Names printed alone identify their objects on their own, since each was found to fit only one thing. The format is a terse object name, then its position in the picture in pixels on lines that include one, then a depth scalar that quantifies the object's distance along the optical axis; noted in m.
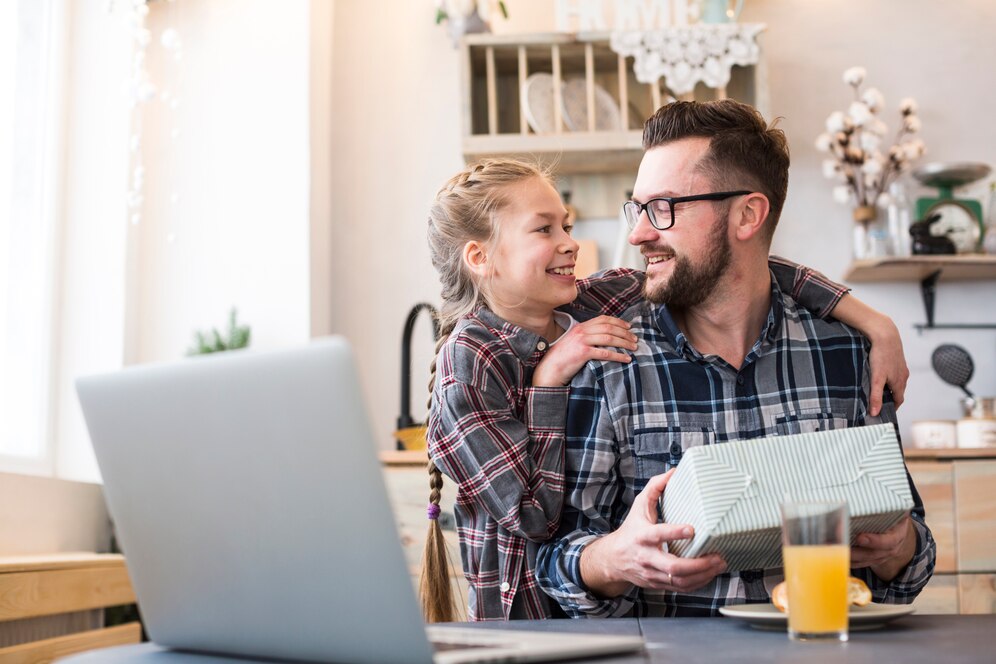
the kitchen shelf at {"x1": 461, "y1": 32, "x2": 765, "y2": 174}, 3.03
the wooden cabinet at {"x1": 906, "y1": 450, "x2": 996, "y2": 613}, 2.54
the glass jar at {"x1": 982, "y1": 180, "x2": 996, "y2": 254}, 3.13
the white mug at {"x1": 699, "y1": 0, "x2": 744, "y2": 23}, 3.15
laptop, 0.64
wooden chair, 1.90
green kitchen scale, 3.11
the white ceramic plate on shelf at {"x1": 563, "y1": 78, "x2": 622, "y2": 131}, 3.14
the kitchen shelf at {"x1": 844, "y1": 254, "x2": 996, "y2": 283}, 3.04
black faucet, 2.87
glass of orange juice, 0.83
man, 1.39
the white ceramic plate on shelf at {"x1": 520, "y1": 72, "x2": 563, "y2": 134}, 3.09
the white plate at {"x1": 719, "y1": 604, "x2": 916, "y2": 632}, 0.90
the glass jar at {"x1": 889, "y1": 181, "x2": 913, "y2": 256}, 3.10
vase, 3.09
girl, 1.44
